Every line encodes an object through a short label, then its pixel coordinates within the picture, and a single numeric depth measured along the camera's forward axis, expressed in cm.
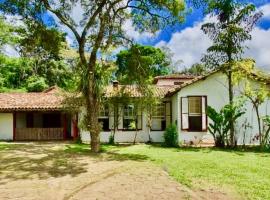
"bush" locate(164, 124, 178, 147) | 1165
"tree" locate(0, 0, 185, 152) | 960
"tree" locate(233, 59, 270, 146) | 1030
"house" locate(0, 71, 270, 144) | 1185
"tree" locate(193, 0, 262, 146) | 1051
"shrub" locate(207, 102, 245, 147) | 1082
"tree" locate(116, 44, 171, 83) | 1041
